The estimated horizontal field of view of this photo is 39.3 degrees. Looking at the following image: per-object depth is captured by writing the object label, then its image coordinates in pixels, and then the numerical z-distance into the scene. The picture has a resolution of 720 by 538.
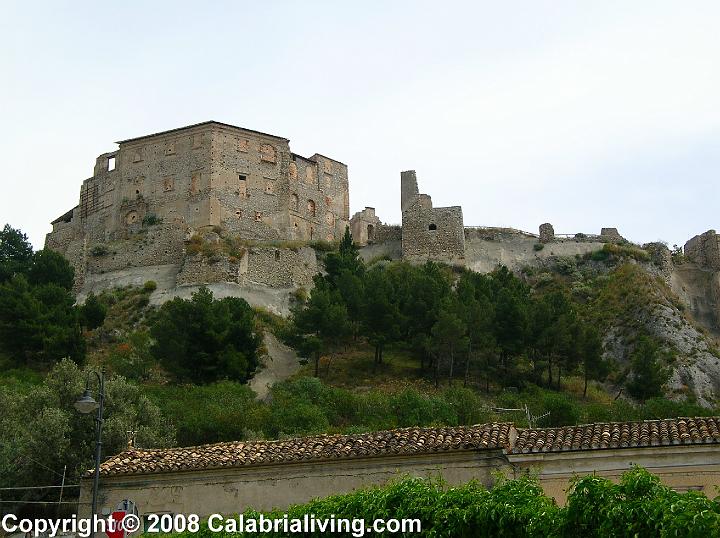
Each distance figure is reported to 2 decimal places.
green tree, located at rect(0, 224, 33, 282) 63.97
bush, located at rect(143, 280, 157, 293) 60.72
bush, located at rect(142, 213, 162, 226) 67.44
